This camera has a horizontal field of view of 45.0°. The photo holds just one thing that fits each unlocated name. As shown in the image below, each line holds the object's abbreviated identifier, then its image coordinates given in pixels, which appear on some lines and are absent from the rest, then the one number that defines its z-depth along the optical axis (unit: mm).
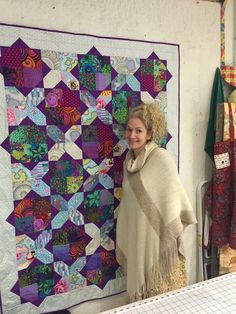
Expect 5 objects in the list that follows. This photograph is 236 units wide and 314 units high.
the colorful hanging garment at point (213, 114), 1737
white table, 1011
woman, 1363
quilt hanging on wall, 1277
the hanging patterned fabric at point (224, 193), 1674
